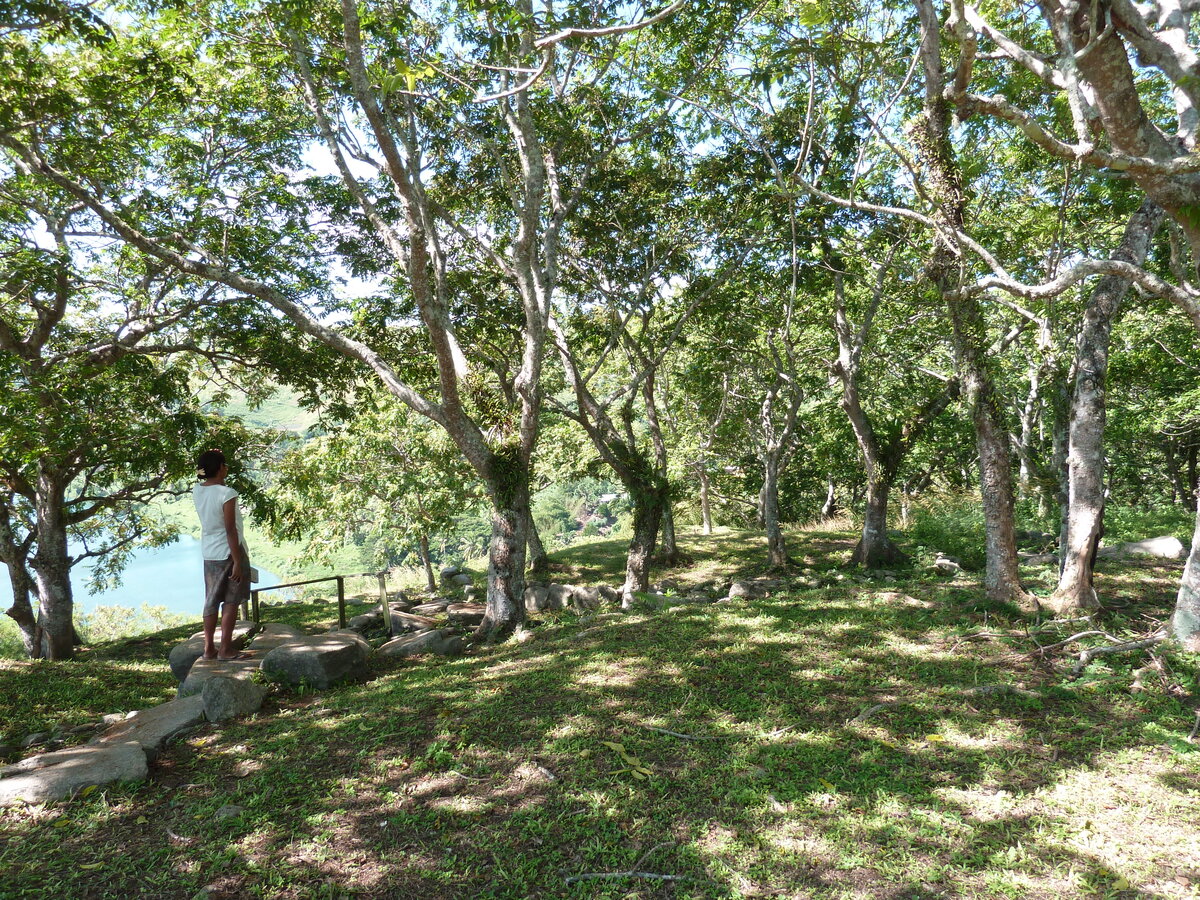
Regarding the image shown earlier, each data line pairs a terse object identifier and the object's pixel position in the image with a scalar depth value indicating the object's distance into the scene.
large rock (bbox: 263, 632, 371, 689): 5.75
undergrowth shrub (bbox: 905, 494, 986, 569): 12.02
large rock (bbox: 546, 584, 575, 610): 10.86
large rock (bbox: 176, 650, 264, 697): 5.63
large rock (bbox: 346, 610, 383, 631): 10.51
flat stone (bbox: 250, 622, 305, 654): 6.62
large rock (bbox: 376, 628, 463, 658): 7.33
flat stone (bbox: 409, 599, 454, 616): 12.05
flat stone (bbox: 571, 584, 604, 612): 10.45
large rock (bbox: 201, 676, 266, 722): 4.89
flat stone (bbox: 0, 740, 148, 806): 3.56
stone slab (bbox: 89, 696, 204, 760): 4.33
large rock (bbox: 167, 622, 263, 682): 6.93
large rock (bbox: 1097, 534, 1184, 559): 9.52
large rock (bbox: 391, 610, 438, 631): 9.65
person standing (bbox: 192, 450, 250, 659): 5.59
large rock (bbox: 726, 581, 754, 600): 9.45
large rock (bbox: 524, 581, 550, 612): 11.00
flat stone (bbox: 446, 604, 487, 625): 10.41
